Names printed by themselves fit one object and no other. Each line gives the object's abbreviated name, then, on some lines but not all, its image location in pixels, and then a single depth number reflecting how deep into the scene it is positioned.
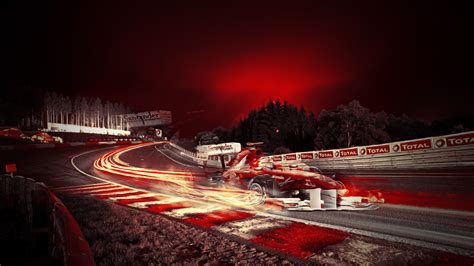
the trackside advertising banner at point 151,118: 101.46
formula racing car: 7.13
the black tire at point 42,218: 2.61
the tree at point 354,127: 51.49
